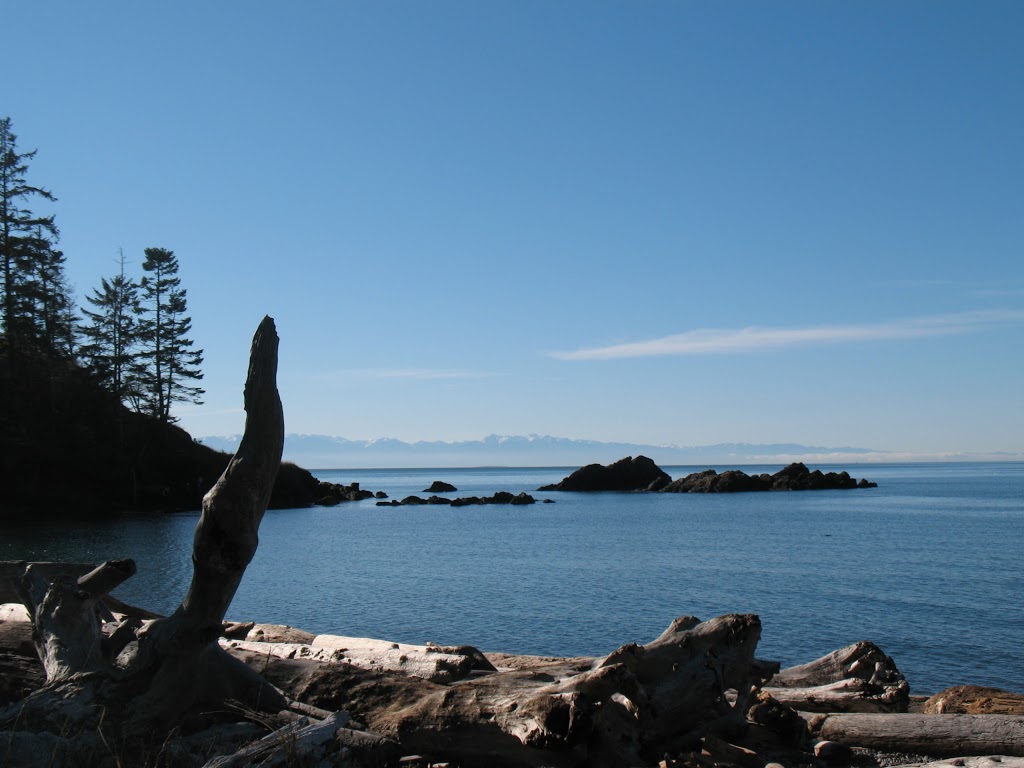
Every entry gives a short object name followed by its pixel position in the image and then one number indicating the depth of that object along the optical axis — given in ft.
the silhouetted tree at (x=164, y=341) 242.78
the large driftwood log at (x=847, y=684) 32.53
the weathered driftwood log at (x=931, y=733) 27.58
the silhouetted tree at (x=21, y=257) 194.70
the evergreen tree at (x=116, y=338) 231.09
